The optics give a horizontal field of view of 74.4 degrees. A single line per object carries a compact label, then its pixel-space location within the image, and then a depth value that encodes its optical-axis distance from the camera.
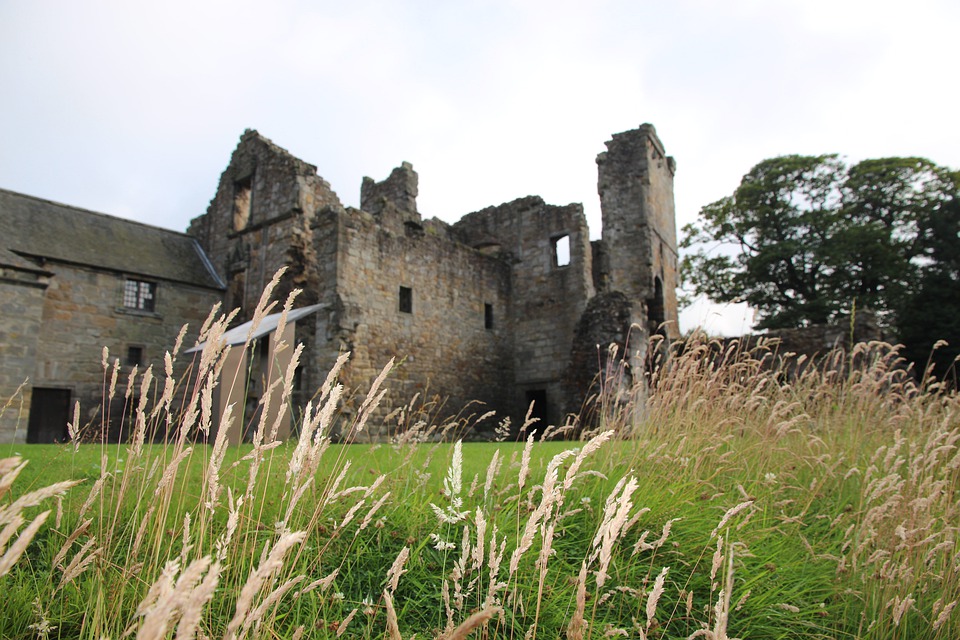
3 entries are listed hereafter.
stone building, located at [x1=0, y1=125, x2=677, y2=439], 15.01
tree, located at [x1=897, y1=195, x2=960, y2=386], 21.94
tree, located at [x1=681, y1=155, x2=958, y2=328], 25.06
